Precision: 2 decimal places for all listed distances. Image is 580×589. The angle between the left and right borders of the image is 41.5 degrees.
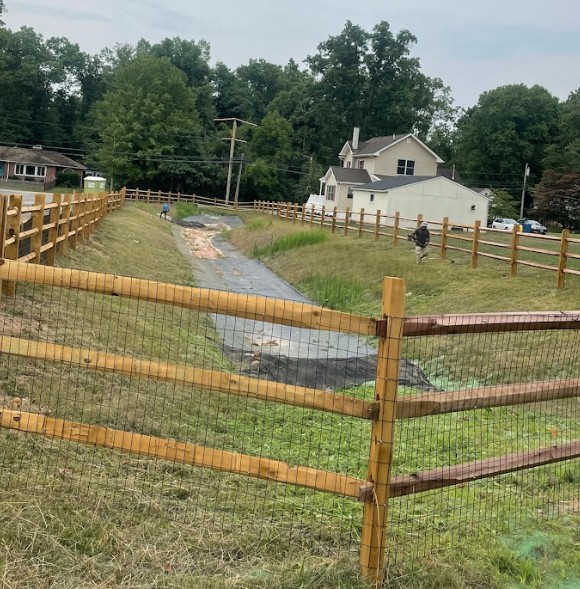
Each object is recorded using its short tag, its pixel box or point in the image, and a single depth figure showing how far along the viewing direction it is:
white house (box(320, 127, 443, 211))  55.59
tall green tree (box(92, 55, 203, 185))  67.81
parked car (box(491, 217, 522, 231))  57.59
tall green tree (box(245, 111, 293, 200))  73.06
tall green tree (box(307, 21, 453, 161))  83.75
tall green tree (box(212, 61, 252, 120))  91.12
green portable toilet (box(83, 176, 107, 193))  48.62
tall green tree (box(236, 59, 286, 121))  98.81
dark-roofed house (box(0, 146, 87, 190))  75.69
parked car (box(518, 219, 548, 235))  57.56
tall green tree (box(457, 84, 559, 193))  82.38
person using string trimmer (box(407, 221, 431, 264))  20.29
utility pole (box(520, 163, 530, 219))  76.29
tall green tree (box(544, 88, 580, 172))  69.25
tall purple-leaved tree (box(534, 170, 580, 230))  57.09
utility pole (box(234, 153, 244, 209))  62.94
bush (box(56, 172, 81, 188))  76.55
